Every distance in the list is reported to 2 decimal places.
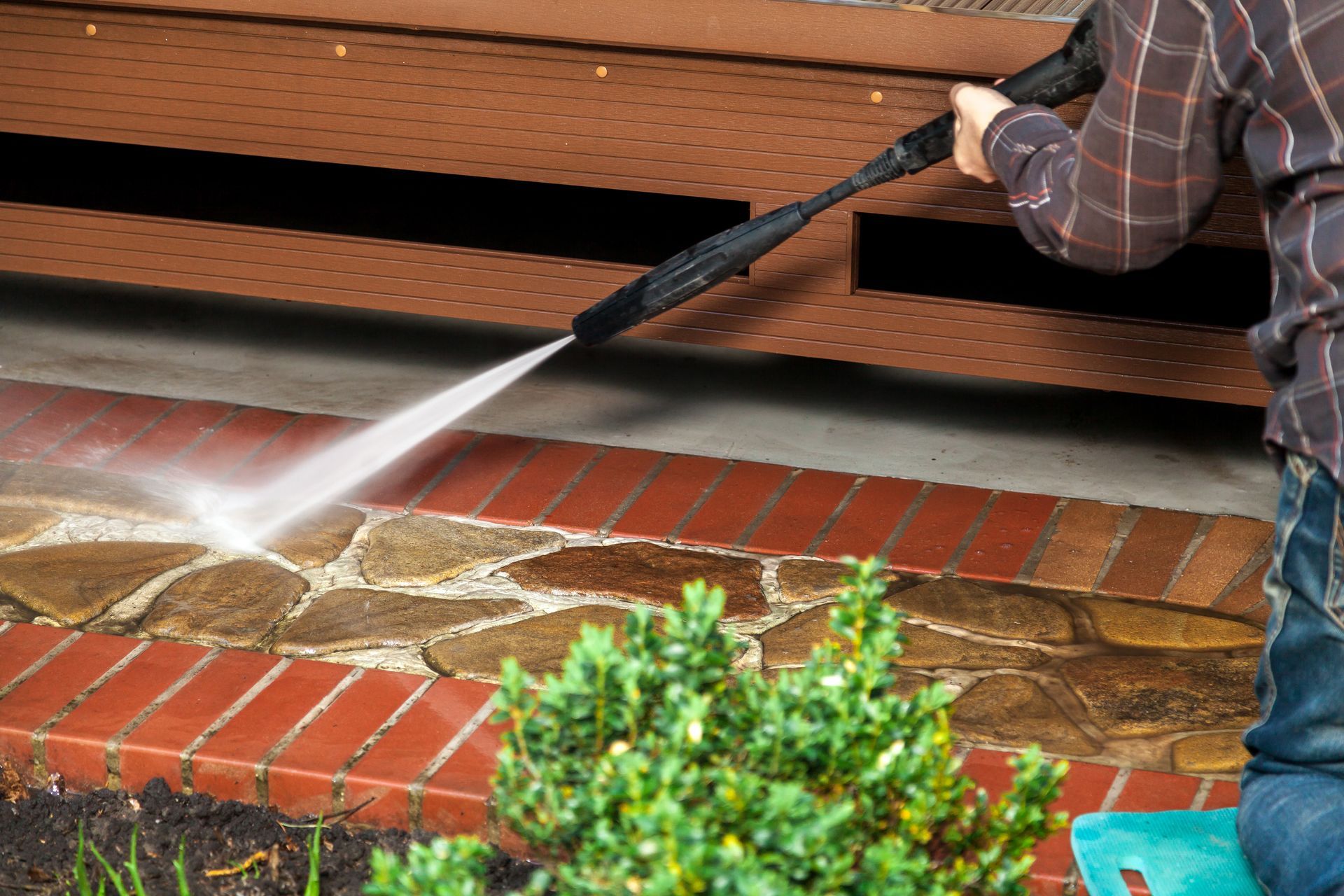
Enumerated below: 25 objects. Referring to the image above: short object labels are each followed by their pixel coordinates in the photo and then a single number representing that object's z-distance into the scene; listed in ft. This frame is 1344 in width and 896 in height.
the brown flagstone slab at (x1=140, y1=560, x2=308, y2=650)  16.66
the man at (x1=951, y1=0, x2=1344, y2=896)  9.25
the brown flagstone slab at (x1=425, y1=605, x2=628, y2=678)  15.79
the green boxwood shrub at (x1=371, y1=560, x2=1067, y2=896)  7.97
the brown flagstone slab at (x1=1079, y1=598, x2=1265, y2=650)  16.25
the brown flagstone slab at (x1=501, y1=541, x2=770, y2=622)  17.48
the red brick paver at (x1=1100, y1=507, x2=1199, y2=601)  17.53
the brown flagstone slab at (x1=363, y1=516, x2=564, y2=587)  18.20
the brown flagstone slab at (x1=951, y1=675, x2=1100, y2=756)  14.39
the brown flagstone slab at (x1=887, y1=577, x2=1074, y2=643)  16.58
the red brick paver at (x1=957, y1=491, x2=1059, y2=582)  17.99
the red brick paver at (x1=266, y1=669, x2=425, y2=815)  13.76
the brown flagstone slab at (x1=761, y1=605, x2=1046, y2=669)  15.88
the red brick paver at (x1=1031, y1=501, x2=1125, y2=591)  17.75
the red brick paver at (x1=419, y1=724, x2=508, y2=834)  13.33
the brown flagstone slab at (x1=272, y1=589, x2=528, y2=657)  16.40
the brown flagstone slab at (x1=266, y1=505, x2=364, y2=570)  18.74
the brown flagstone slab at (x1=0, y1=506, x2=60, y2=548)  19.11
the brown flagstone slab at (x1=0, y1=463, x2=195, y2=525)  19.85
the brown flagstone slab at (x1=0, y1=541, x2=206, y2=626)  17.20
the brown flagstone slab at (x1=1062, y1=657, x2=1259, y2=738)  14.74
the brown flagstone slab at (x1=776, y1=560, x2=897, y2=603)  17.44
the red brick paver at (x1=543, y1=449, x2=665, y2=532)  19.53
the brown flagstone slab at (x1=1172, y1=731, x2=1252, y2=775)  13.94
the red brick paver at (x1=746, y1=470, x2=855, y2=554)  18.74
